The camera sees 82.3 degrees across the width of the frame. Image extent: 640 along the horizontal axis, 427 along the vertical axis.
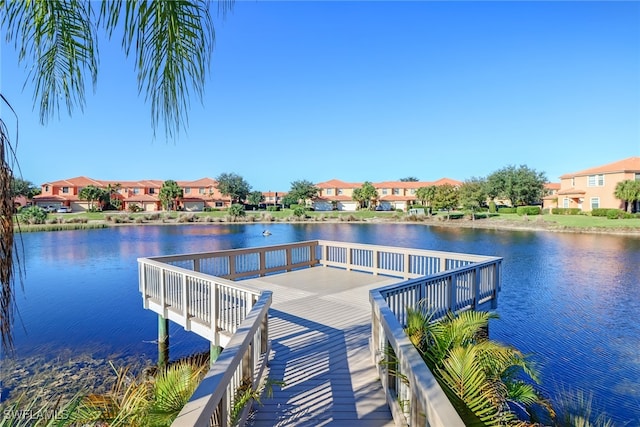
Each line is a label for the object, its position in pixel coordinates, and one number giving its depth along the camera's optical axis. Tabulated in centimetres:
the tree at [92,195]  5800
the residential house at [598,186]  4044
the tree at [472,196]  5025
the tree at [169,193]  6256
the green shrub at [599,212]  3937
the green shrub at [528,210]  4744
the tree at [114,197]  6159
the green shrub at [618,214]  3712
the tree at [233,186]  7194
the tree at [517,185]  5603
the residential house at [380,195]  7100
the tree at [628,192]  3753
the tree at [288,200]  7344
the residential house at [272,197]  7900
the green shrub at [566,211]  4317
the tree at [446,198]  5318
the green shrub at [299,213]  5572
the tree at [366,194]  6844
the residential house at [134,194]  6031
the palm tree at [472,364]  284
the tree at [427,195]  5847
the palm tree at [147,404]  252
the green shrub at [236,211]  5370
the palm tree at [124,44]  152
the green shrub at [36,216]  4209
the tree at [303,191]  7244
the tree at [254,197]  7419
